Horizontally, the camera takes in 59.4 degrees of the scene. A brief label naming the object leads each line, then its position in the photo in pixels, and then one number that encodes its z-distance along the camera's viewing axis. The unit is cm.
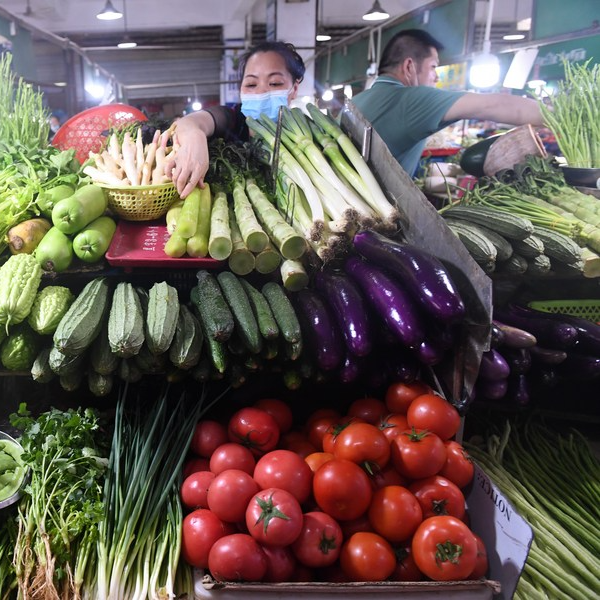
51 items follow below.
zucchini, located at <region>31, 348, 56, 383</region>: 176
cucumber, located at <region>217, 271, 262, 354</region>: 175
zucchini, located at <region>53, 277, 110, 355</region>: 166
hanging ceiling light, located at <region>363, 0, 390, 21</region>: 959
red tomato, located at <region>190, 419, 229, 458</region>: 186
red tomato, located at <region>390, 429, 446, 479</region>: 167
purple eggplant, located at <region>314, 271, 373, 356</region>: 182
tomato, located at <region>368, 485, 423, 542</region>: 155
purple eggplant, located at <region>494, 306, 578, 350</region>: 235
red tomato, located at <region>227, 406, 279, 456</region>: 182
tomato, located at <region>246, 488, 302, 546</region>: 145
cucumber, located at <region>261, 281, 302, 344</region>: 178
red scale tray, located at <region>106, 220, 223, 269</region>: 202
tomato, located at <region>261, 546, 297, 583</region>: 149
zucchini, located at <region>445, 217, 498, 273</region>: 228
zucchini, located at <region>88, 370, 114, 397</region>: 176
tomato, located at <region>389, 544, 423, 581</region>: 154
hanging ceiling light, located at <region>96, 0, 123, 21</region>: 1029
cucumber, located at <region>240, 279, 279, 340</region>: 176
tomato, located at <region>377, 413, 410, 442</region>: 183
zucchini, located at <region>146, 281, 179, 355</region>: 169
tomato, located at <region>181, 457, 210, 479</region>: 182
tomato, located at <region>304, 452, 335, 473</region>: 172
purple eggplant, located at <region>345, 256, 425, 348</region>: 178
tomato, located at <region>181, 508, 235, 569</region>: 154
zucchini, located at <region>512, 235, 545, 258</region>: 242
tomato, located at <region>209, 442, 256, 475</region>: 171
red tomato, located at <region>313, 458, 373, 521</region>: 155
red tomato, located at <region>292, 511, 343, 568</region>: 151
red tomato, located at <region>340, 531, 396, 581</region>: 149
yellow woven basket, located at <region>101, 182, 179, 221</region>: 226
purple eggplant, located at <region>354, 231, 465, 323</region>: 176
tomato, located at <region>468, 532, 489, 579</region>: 154
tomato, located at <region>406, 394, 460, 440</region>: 180
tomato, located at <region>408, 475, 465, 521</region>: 164
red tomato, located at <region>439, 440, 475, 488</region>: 177
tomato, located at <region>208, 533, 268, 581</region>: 144
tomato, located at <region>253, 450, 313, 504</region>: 160
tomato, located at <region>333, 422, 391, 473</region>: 166
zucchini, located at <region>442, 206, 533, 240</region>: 241
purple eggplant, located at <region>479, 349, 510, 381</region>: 214
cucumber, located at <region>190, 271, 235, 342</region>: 173
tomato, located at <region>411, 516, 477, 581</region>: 146
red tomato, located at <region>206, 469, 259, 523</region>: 156
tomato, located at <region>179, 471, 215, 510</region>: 168
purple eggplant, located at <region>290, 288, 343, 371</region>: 182
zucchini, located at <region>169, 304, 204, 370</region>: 172
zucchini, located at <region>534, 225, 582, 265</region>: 244
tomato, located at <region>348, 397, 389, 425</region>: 198
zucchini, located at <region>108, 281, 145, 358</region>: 165
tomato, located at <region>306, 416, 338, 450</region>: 195
